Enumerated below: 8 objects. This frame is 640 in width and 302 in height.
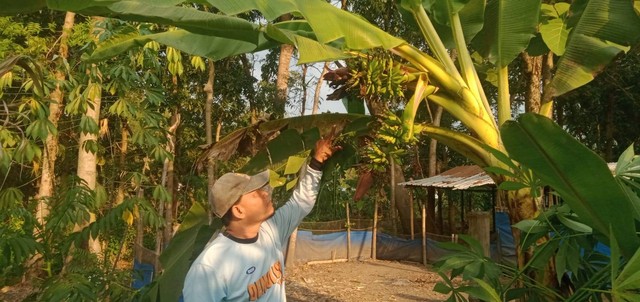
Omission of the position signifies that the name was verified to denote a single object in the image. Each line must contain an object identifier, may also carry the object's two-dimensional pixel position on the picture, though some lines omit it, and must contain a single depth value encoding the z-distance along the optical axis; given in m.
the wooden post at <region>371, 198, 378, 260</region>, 15.53
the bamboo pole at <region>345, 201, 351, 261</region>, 15.06
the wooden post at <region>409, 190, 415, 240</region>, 15.39
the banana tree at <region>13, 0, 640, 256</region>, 2.21
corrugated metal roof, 11.68
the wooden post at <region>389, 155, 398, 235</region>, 17.52
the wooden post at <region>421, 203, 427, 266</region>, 14.26
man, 2.19
